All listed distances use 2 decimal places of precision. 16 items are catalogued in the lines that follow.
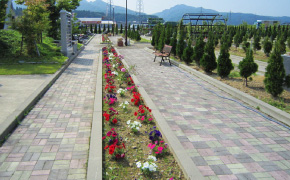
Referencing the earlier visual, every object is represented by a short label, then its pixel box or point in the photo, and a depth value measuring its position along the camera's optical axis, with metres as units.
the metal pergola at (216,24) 25.02
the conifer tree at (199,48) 11.02
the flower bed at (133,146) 3.28
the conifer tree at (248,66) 7.65
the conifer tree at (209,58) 9.76
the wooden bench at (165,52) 12.70
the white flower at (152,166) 3.16
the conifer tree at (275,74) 6.46
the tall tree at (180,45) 13.35
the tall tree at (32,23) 11.48
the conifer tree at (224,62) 8.82
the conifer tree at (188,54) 11.95
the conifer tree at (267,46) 17.34
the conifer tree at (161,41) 16.69
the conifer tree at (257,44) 19.95
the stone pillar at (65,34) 13.13
